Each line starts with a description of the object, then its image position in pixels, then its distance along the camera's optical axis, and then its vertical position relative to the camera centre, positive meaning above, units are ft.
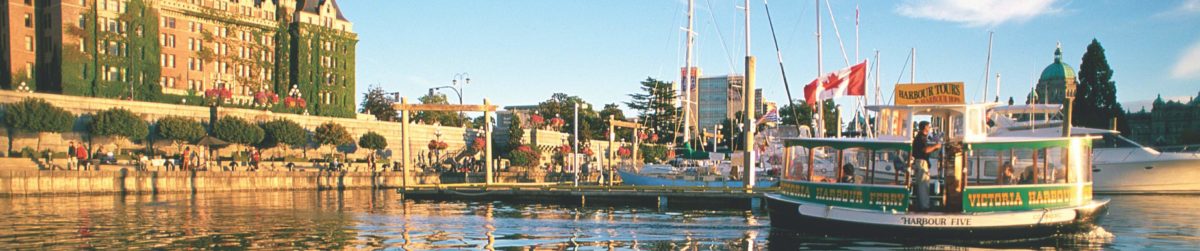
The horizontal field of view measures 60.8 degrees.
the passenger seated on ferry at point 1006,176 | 76.18 -4.00
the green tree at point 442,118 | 386.89 +1.62
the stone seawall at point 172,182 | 154.51 -10.44
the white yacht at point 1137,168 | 167.84 -7.67
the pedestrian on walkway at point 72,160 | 170.58 -6.59
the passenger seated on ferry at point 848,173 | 79.36 -3.98
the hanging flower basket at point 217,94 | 256.01 +6.92
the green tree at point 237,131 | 237.66 -2.19
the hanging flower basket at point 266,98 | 273.95 +6.43
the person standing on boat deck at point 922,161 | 72.90 -2.79
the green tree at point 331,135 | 265.95 -3.46
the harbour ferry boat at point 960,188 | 74.95 -4.92
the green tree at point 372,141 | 277.03 -5.21
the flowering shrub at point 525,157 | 291.58 -10.11
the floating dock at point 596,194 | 119.03 -9.39
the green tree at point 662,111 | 383.86 +4.19
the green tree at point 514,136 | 314.55 -4.34
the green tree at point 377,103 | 403.44 +7.69
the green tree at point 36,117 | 199.11 +0.90
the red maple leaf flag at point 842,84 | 106.63 +4.02
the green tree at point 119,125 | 213.87 -0.70
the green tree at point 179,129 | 226.38 -1.64
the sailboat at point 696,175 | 151.33 -8.69
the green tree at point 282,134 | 250.78 -2.99
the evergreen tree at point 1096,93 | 328.90 +9.53
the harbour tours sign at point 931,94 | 76.79 +2.16
